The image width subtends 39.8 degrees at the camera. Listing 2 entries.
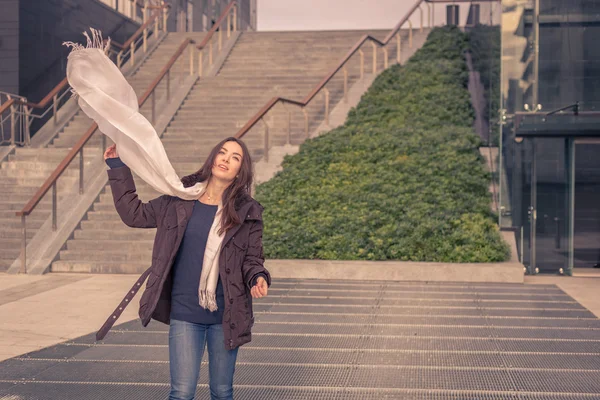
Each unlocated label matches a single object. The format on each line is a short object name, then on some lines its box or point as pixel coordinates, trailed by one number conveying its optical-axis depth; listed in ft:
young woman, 12.42
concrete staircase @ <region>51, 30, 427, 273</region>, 39.81
